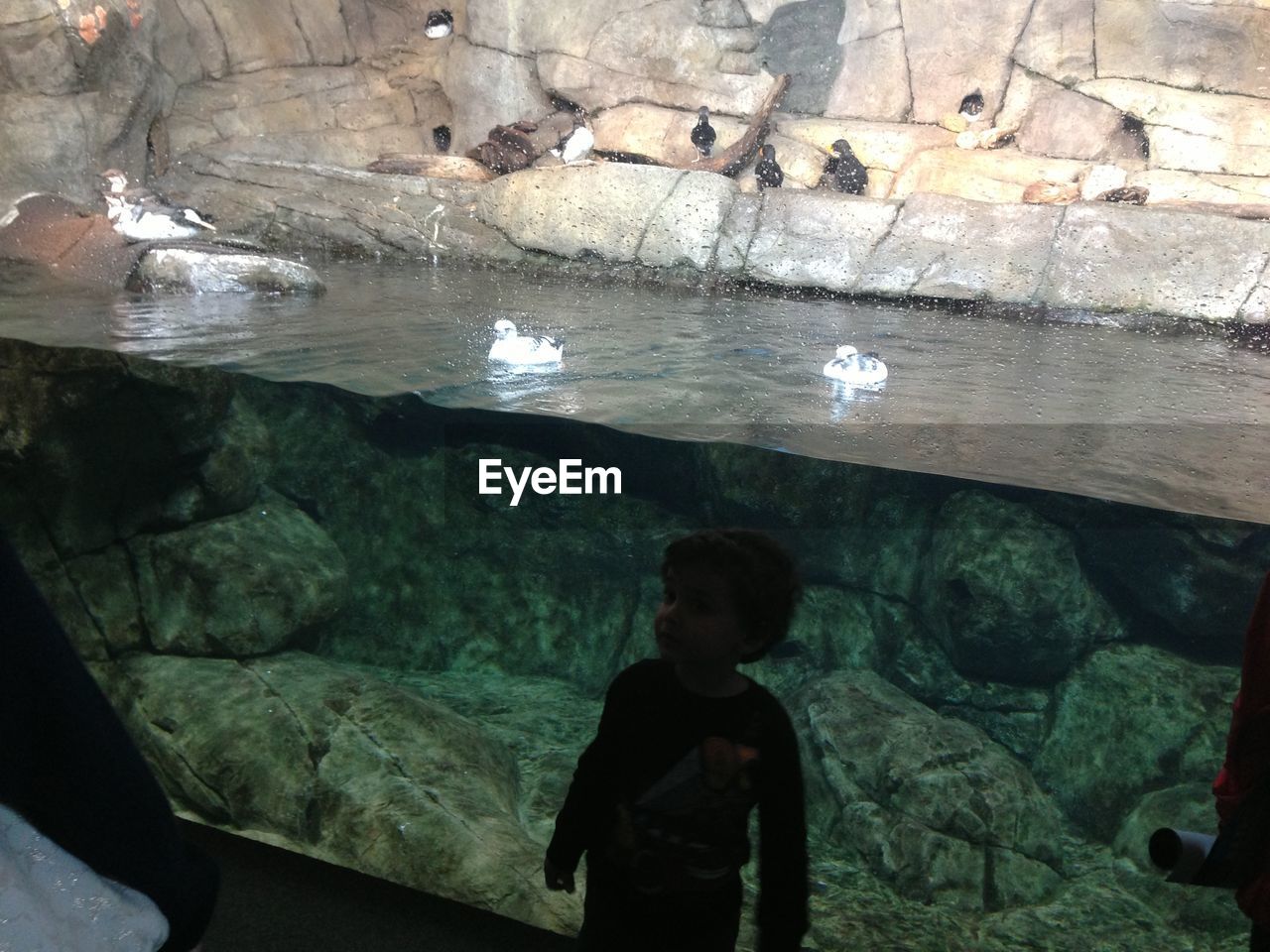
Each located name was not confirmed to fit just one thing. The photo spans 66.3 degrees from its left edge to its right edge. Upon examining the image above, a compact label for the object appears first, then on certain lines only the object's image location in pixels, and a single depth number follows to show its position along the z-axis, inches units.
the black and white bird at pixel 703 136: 488.1
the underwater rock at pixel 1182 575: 103.0
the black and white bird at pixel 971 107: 505.4
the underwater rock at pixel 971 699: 102.2
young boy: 66.0
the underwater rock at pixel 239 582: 122.3
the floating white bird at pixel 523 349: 185.9
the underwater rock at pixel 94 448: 126.4
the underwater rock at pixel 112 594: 124.6
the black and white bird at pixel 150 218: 333.1
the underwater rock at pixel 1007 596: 104.1
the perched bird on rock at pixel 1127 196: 390.0
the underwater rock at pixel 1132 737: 99.5
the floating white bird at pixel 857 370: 192.1
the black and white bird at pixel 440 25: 531.5
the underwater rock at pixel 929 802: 96.8
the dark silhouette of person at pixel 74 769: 34.7
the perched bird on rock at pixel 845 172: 446.6
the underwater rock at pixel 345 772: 104.3
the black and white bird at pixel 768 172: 441.4
